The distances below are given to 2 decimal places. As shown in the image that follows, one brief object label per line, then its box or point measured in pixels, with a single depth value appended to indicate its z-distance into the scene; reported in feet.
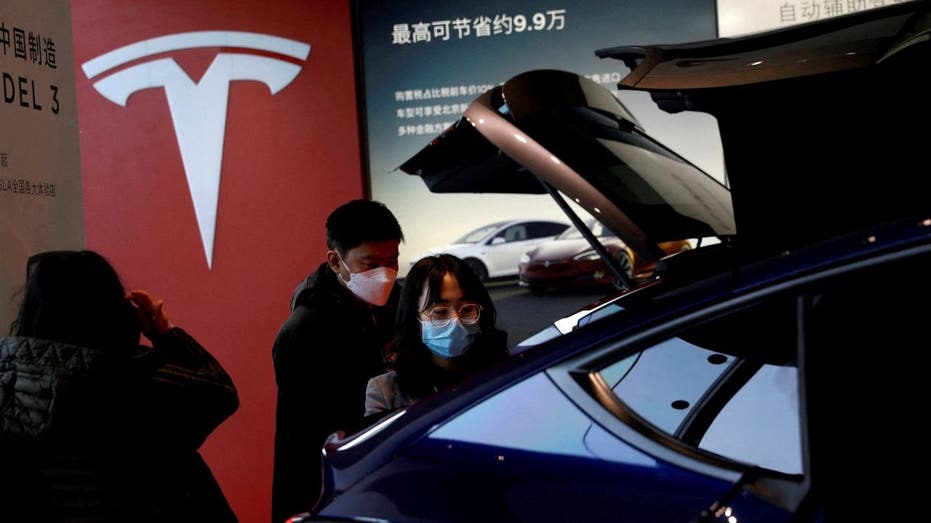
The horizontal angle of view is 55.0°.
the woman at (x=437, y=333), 7.38
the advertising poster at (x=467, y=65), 12.94
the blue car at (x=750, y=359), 4.05
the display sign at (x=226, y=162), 14.14
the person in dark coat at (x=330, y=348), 7.82
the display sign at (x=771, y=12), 12.57
